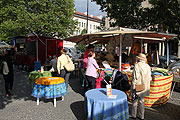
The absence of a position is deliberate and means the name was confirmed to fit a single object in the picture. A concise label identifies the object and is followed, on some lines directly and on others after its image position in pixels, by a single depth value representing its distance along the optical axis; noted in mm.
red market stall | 13086
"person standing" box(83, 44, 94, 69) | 5772
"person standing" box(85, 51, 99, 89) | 5098
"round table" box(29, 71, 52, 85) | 6544
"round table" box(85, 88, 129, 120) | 3361
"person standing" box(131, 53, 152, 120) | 4008
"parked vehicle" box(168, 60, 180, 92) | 6137
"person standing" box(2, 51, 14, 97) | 6066
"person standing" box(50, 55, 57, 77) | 7820
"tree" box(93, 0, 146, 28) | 12205
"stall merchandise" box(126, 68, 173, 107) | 4973
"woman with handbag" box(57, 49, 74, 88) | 6356
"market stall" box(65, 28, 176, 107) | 4980
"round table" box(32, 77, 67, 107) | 4973
